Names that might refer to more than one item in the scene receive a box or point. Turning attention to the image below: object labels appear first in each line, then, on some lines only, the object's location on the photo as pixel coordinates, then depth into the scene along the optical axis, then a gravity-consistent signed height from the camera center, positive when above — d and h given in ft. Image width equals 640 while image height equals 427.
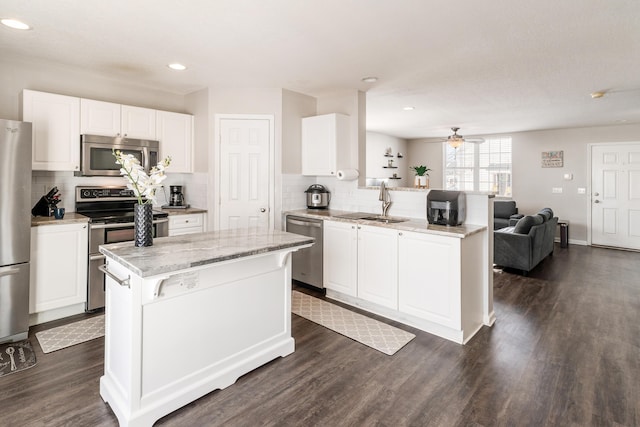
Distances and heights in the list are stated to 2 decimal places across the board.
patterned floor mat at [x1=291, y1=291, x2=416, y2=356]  9.37 -3.37
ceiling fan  21.25 +4.53
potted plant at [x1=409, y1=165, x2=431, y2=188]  18.08 +1.70
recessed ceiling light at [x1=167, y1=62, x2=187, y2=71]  11.34 +4.89
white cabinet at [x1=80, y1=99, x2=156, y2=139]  11.65 +3.38
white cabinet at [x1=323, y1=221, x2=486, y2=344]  9.32 -1.86
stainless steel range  10.91 -0.25
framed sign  24.22 +3.91
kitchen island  5.96 -2.02
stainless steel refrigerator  8.77 -0.36
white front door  21.67 +1.24
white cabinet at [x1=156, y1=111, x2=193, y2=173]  13.71 +3.06
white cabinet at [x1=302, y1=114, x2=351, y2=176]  13.80 +2.86
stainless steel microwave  11.64 +2.21
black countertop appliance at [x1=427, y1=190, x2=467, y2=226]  10.23 +0.20
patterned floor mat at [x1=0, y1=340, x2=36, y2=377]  7.89 -3.50
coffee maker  14.43 +0.70
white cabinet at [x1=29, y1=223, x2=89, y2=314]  9.89 -1.57
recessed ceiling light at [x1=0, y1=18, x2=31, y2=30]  8.31 +4.67
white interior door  13.78 +1.68
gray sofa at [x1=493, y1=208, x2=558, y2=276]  15.80 -1.44
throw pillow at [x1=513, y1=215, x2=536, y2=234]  16.35 -0.53
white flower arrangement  6.78 +0.73
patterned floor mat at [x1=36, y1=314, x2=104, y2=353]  9.02 -3.36
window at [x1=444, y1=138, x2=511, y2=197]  27.07 +3.90
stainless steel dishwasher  13.01 -1.64
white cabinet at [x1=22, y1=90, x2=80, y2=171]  10.62 +2.72
